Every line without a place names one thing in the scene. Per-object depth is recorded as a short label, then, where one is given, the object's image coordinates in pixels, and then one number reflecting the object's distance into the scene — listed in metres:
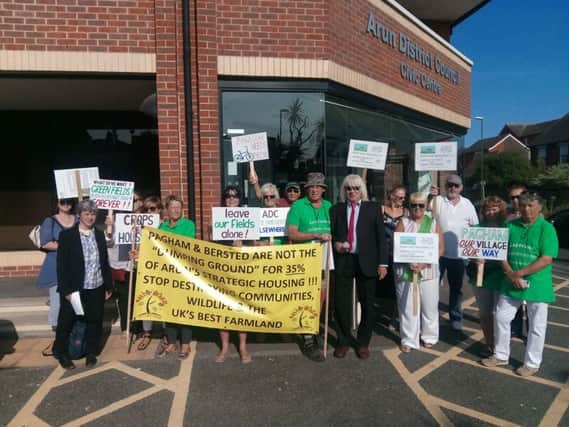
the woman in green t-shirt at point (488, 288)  4.45
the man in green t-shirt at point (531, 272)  3.91
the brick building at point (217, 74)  5.87
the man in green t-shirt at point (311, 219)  4.53
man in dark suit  4.43
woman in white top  4.62
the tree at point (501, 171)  45.22
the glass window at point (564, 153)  51.72
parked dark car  12.62
